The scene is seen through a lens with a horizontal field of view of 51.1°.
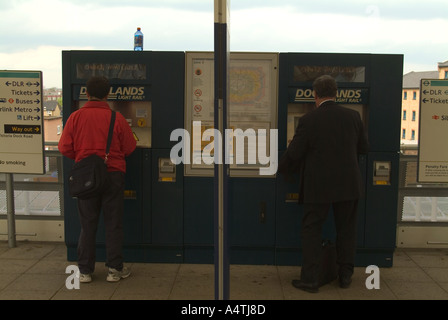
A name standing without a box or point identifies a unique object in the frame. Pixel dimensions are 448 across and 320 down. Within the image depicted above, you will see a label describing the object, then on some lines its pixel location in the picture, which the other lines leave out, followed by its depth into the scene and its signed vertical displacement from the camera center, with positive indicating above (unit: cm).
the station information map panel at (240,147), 449 -16
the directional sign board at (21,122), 499 +7
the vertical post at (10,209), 517 -89
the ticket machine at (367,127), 445 +4
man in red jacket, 409 -24
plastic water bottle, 512 +98
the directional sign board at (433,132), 485 +1
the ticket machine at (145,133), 454 -3
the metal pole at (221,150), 258 -11
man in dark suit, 390 -28
